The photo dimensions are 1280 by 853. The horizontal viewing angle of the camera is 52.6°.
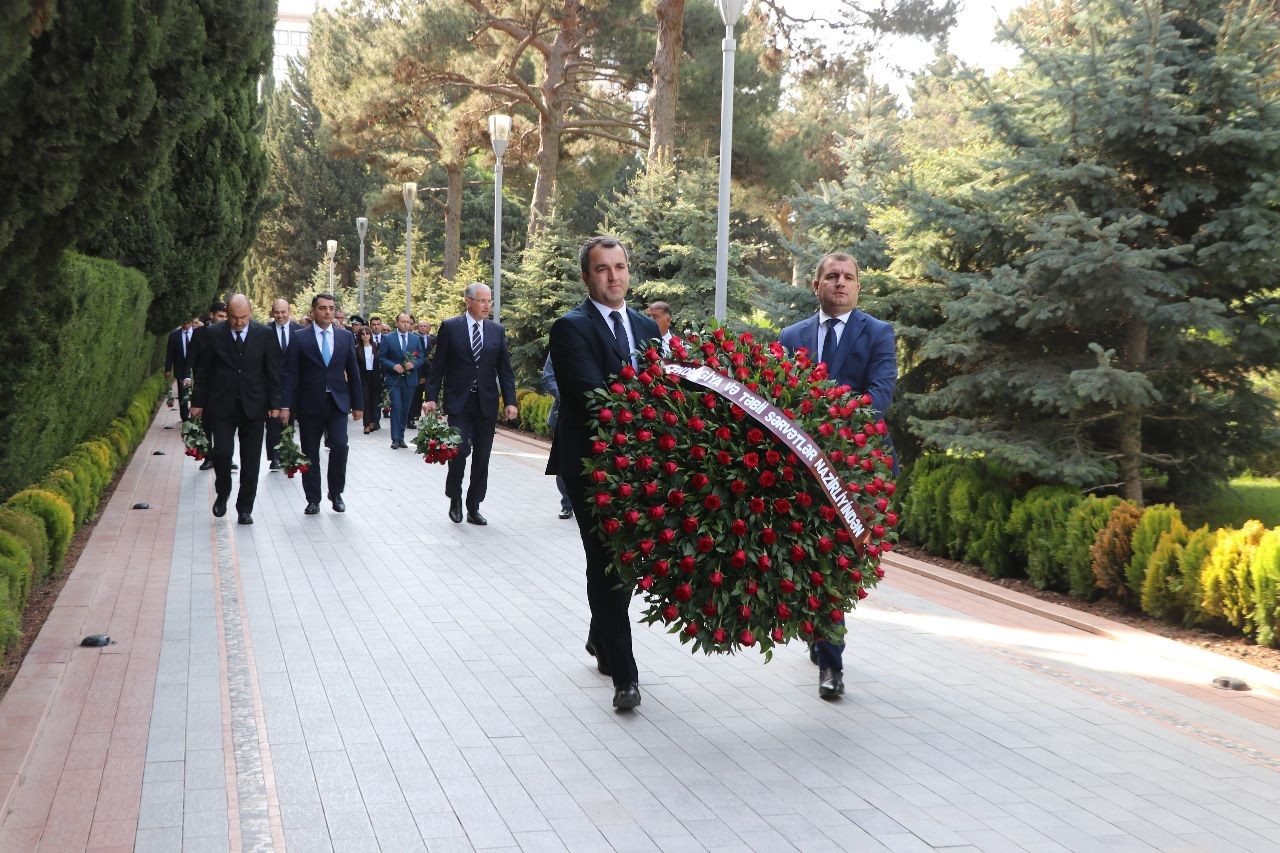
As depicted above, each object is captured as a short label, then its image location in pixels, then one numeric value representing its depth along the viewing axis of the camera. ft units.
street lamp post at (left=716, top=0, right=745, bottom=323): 41.16
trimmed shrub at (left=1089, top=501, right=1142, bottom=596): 28.22
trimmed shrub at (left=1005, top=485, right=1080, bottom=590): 30.37
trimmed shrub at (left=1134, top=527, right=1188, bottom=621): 26.76
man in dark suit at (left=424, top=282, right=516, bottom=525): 39.65
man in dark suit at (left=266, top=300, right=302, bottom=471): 41.24
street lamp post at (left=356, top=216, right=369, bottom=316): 144.01
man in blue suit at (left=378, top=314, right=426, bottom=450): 68.90
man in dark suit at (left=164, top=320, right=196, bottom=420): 66.49
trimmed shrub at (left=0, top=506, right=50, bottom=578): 25.72
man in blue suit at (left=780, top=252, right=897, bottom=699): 21.88
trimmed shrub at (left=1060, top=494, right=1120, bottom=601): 29.25
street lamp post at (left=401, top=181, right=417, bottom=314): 110.57
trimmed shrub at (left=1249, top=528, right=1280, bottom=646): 24.07
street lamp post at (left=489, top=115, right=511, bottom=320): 73.46
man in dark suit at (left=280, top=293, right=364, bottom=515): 41.14
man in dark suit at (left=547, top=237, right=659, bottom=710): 19.71
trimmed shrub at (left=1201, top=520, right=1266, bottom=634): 24.86
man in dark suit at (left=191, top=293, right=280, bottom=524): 38.86
